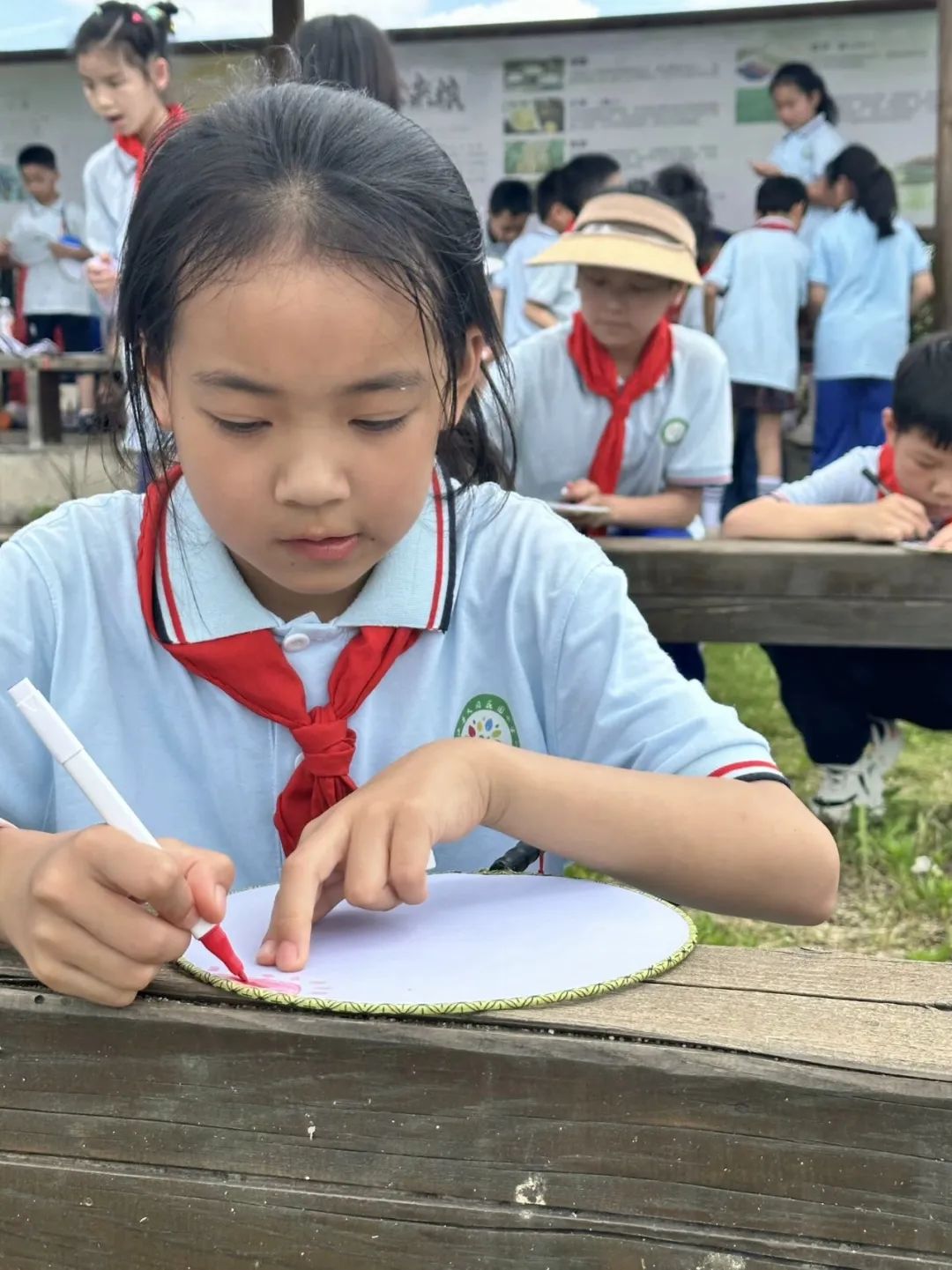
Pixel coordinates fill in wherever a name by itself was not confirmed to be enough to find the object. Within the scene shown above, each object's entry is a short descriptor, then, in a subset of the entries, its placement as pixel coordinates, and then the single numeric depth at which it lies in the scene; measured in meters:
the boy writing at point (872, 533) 3.08
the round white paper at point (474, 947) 0.80
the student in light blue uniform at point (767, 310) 6.47
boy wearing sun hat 3.55
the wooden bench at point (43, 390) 6.21
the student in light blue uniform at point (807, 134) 6.95
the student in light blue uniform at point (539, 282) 5.92
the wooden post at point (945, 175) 4.81
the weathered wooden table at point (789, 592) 2.91
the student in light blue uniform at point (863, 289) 6.37
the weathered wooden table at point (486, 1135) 0.73
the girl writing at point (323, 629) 0.96
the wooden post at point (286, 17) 5.52
